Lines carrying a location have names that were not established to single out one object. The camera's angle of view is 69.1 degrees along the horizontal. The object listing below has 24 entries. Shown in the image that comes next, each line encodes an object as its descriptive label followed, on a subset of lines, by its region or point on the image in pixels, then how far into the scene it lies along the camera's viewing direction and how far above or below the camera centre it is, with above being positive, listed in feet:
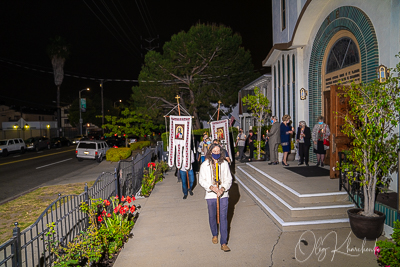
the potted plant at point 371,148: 16.79 -1.42
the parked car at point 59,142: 118.62 -4.53
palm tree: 154.20 +39.82
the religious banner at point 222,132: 43.09 -0.67
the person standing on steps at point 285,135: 33.17 -1.03
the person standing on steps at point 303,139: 31.99 -1.48
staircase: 19.60 -5.70
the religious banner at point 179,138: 32.58 -1.17
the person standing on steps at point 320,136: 29.48 -1.10
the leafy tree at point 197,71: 93.15 +19.00
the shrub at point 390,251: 12.19 -5.56
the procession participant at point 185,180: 29.66 -5.51
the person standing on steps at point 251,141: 45.92 -2.26
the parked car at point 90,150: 69.10 -4.73
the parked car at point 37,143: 101.34 -4.26
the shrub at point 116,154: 68.85 -5.78
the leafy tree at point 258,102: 46.47 +4.00
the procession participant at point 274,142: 34.58 -1.88
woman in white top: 16.98 -3.33
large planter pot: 17.01 -5.97
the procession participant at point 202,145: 35.69 -2.18
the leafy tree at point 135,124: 90.43 +1.70
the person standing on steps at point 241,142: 47.19 -2.45
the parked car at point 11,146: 85.56 -4.42
